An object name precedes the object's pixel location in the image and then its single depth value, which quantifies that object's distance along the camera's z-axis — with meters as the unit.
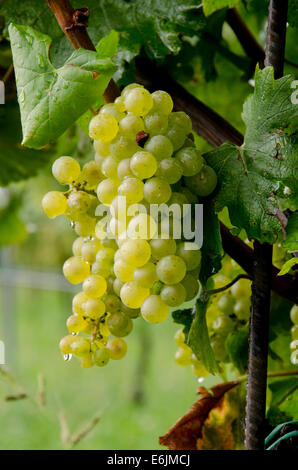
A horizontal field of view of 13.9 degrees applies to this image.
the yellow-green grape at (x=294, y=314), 0.87
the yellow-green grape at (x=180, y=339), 0.90
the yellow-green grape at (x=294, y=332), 0.88
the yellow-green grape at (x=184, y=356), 0.90
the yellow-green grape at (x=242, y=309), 0.89
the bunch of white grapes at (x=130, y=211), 0.76
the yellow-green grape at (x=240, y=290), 0.89
